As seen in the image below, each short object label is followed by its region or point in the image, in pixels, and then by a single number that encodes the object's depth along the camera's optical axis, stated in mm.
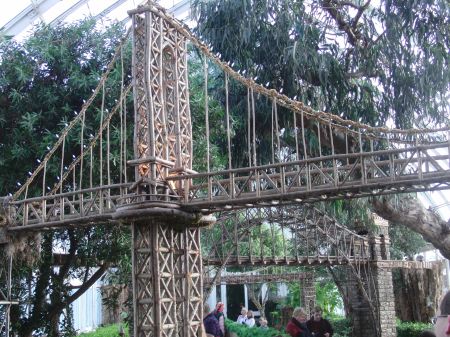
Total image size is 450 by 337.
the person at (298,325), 11141
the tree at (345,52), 16016
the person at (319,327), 12789
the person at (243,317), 20025
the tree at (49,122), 15336
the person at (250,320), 19550
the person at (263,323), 19086
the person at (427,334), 4996
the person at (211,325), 12141
